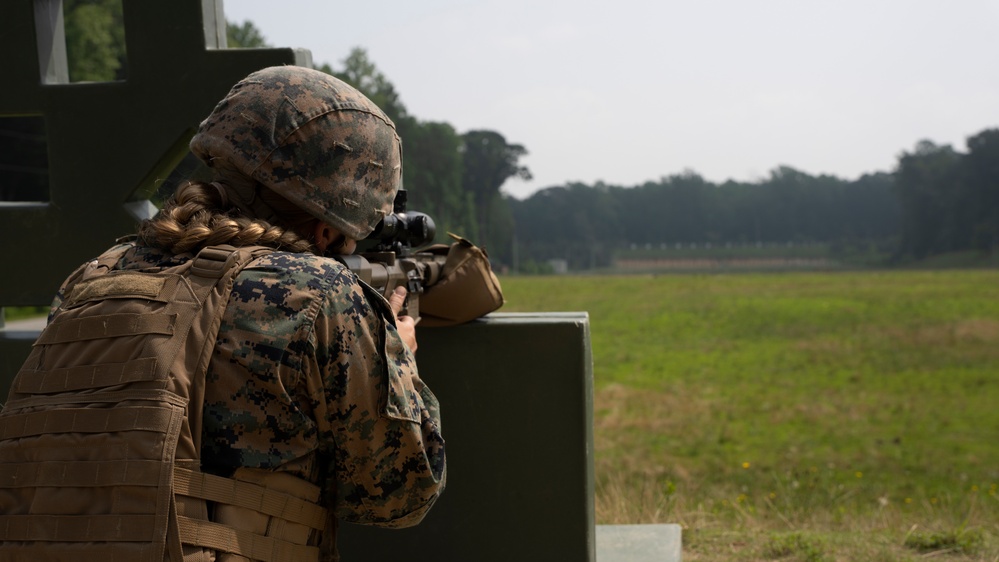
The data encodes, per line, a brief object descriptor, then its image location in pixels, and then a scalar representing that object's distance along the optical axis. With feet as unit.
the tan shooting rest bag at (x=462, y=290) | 11.78
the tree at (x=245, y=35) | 176.24
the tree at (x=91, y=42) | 129.49
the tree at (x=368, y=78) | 218.38
